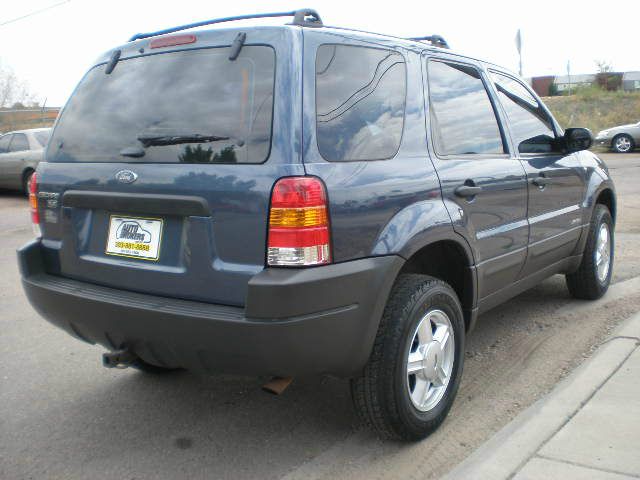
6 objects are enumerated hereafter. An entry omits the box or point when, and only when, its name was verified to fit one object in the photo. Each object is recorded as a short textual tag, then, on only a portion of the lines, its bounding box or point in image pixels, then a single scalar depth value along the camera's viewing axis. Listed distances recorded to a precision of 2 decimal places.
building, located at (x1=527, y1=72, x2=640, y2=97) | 34.81
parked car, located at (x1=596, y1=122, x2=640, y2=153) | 21.83
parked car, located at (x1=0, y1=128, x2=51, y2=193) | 13.81
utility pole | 16.86
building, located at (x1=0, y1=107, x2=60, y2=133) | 23.30
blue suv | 2.63
